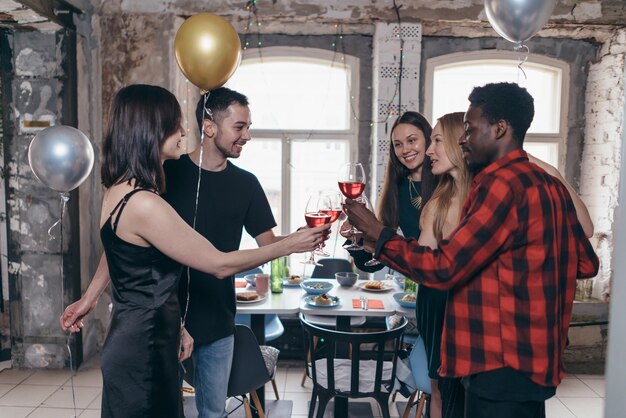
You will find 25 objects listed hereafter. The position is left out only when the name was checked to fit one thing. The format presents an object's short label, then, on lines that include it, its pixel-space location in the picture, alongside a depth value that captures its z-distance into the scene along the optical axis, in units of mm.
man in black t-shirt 2158
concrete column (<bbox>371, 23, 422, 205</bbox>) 4066
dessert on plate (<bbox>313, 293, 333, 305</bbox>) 3024
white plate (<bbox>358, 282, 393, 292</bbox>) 3407
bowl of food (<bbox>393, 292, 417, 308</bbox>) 3076
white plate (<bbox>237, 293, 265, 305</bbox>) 3018
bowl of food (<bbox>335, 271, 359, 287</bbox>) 3512
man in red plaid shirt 1414
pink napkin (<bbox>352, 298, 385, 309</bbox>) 3055
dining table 2952
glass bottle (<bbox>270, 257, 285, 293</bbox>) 3287
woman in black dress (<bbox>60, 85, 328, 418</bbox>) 1611
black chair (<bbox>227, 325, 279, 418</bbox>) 2521
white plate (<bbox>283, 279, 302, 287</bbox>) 3516
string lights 4035
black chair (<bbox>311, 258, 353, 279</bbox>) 4059
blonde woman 2148
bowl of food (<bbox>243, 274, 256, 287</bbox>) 3496
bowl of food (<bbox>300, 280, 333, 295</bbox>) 3262
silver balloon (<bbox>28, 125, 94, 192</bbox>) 2297
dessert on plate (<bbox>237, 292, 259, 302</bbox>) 3047
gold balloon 2047
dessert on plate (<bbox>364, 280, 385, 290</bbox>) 3445
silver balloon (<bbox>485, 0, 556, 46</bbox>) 2293
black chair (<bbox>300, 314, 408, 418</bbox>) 2420
